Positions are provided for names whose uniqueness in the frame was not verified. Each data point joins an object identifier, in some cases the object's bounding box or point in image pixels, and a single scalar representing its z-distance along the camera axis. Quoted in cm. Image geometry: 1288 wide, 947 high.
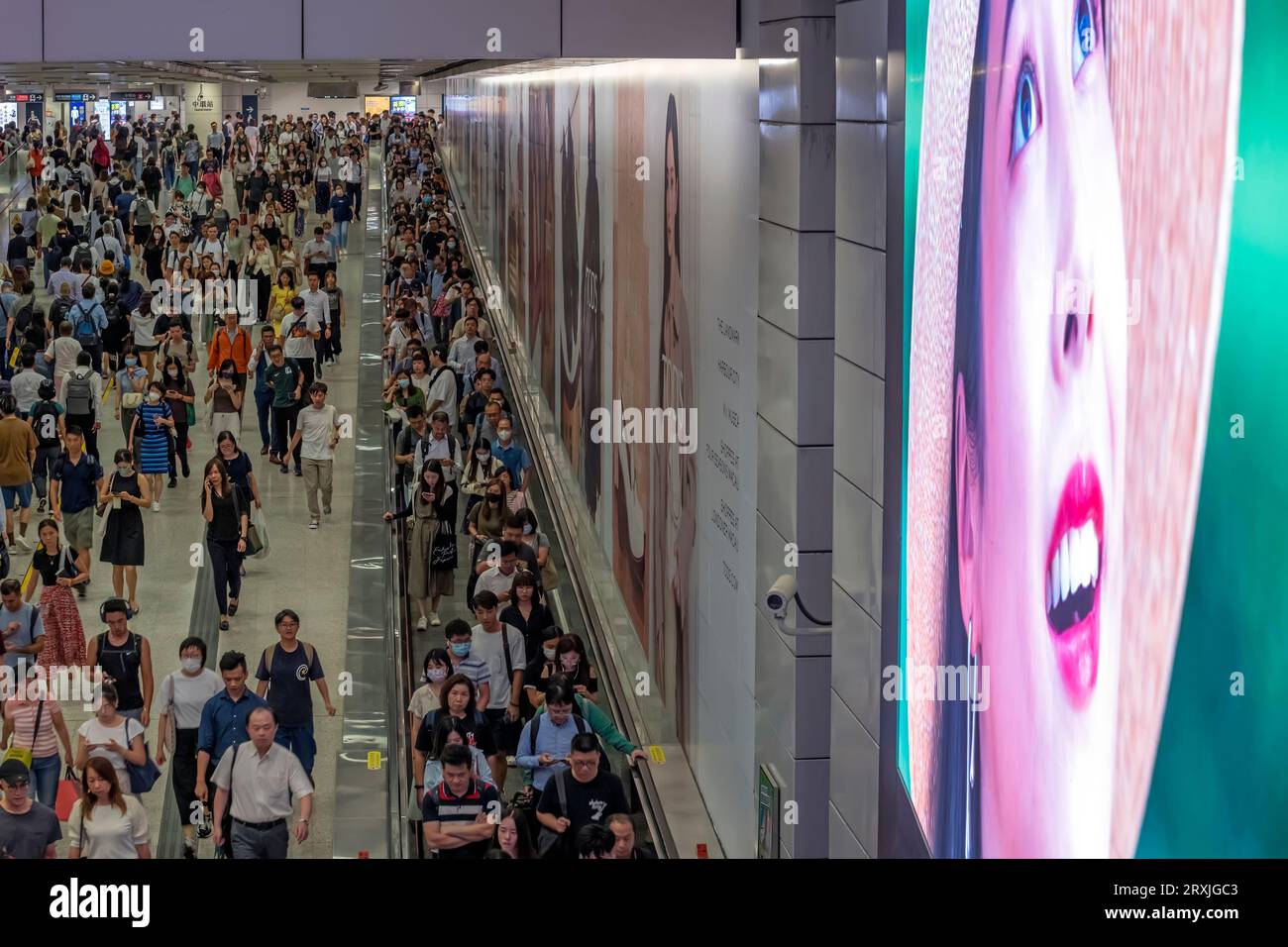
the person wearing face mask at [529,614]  1042
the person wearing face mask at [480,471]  1334
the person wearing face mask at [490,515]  1252
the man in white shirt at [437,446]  1335
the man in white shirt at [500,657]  989
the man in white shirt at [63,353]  1728
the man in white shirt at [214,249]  2216
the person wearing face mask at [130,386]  1555
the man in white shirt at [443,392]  1587
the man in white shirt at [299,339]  1747
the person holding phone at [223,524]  1248
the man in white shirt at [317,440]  1510
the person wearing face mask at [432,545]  1265
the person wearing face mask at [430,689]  916
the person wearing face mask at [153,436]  1484
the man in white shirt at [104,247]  2359
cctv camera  715
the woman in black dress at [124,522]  1260
